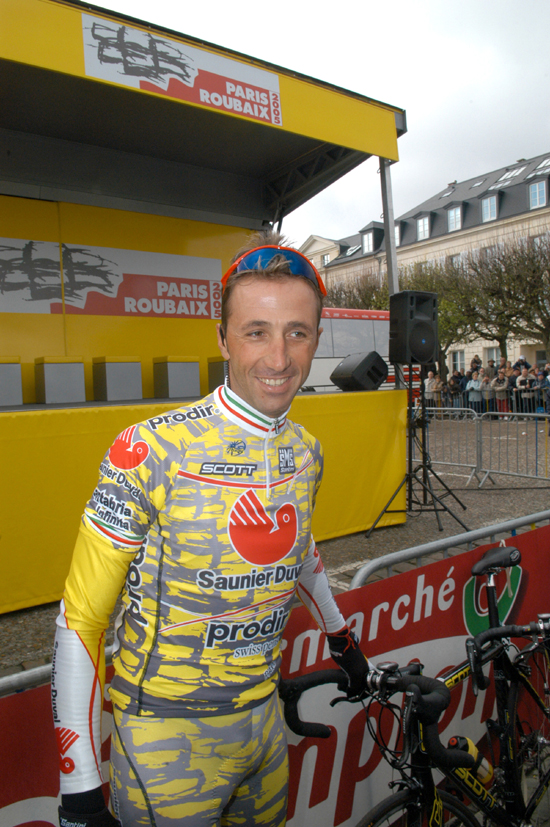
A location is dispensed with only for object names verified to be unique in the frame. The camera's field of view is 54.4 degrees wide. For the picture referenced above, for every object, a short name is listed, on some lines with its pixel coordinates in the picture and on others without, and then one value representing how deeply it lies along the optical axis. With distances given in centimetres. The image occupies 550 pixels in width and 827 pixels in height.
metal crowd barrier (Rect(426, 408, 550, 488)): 858
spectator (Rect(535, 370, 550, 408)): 1471
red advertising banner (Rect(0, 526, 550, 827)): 129
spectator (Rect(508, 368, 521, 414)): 1461
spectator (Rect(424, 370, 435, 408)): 1784
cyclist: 109
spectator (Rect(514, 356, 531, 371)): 1769
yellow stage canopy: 393
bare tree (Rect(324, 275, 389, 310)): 2831
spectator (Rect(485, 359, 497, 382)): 2061
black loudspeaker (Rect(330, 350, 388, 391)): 591
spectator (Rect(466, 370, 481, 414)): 1634
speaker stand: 604
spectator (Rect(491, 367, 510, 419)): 1546
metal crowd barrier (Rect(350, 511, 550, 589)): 203
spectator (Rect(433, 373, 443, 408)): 1762
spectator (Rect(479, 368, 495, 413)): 1598
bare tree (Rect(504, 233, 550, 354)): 2011
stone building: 3291
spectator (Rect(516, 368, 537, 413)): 1438
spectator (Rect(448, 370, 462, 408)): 1873
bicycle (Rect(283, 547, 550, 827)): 152
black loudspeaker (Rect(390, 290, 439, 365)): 602
